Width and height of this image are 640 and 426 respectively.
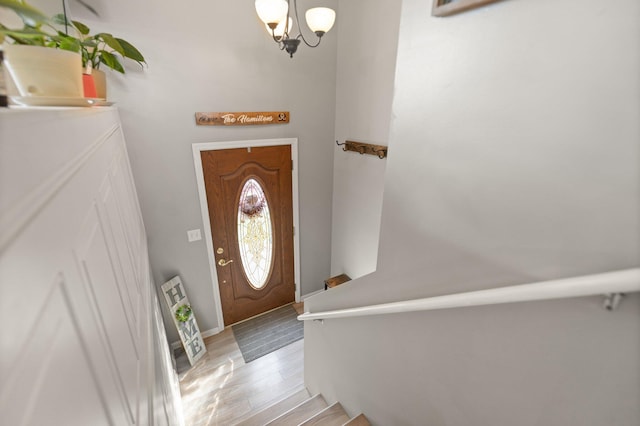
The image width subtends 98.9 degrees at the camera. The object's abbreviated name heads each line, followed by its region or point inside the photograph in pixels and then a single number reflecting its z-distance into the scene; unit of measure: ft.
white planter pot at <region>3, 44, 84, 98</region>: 2.05
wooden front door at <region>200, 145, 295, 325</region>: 8.96
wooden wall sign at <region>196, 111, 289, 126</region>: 7.95
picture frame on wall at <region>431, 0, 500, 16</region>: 2.13
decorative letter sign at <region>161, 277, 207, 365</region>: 8.71
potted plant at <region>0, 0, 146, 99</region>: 1.34
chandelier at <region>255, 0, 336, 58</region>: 5.37
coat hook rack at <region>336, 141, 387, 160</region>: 8.38
